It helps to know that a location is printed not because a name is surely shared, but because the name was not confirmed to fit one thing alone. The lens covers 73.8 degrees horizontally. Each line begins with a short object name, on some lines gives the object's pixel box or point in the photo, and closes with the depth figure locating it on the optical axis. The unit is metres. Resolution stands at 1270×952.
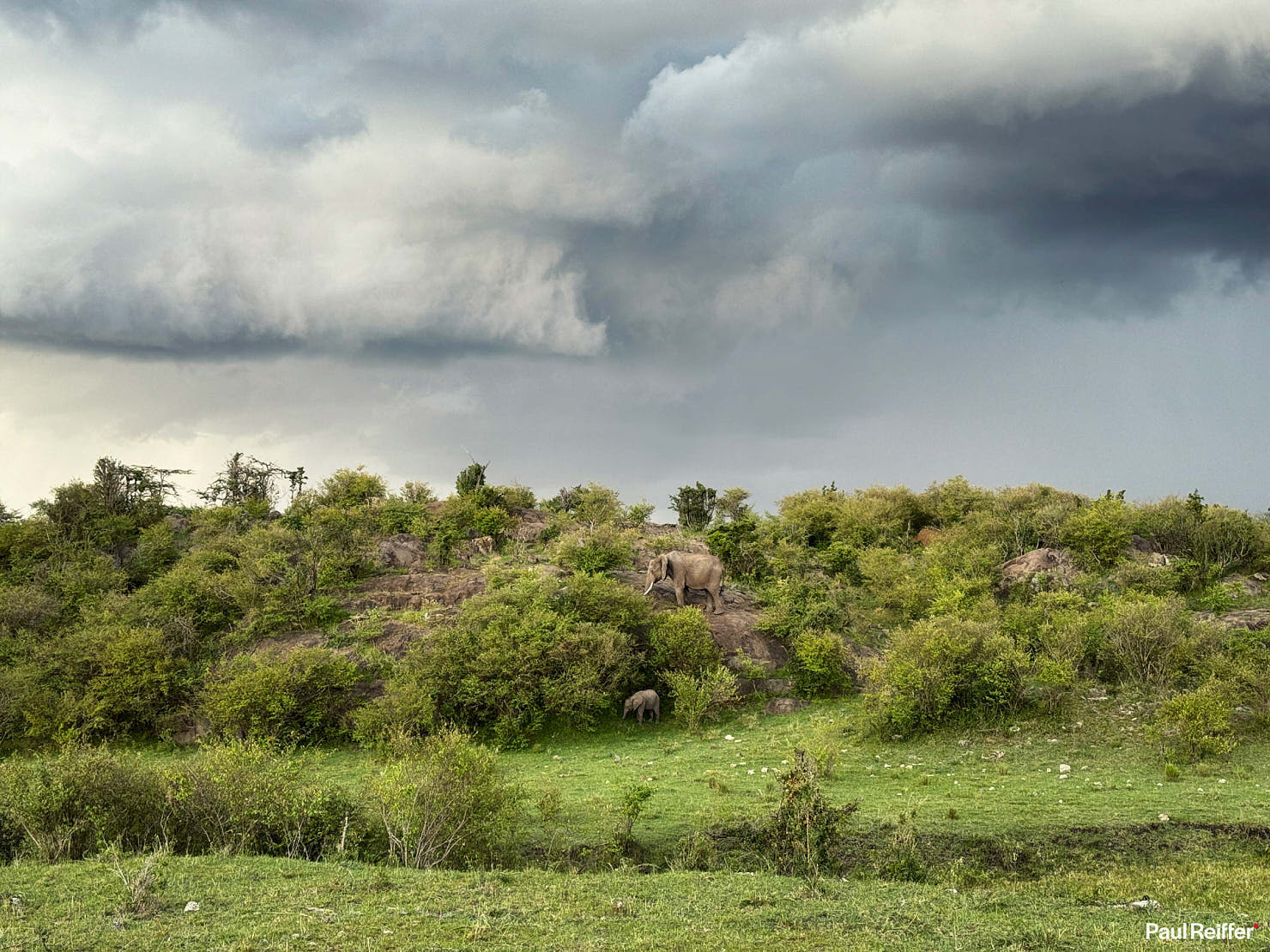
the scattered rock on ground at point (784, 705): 38.69
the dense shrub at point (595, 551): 46.97
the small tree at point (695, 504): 77.62
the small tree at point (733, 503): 78.19
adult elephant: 45.19
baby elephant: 38.16
